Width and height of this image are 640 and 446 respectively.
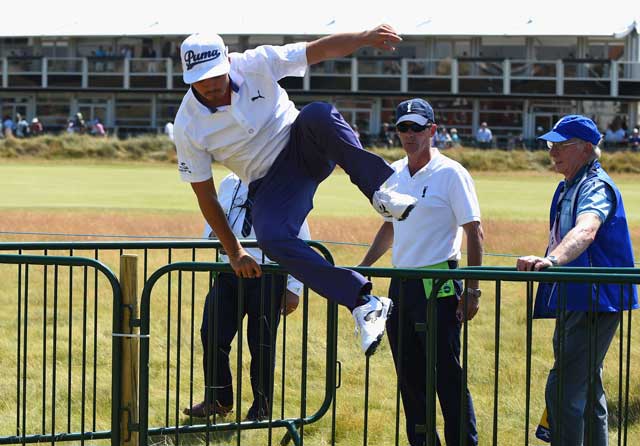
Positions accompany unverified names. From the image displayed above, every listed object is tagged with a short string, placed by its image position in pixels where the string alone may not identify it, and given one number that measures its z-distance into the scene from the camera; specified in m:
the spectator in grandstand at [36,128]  66.74
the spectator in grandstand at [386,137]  59.60
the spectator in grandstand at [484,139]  60.00
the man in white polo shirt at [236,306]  7.79
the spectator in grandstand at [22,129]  67.94
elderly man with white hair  6.34
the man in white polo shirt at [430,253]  6.91
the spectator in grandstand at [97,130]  64.24
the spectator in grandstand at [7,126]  65.84
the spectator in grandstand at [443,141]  57.42
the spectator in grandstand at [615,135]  59.62
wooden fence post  6.05
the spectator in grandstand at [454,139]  58.15
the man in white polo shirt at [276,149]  6.10
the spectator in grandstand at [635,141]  55.47
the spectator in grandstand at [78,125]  67.50
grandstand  71.00
